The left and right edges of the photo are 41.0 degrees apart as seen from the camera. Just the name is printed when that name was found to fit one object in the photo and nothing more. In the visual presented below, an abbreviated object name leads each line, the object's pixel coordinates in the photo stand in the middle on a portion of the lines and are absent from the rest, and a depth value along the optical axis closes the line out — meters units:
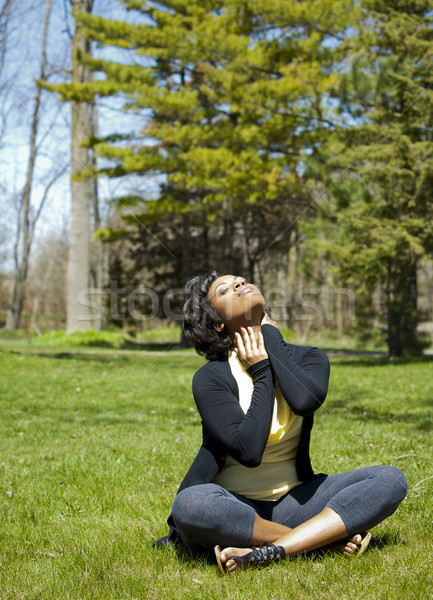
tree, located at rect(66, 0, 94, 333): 18.84
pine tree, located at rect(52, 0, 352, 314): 14.99
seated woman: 2.42
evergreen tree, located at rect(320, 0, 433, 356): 11.38
